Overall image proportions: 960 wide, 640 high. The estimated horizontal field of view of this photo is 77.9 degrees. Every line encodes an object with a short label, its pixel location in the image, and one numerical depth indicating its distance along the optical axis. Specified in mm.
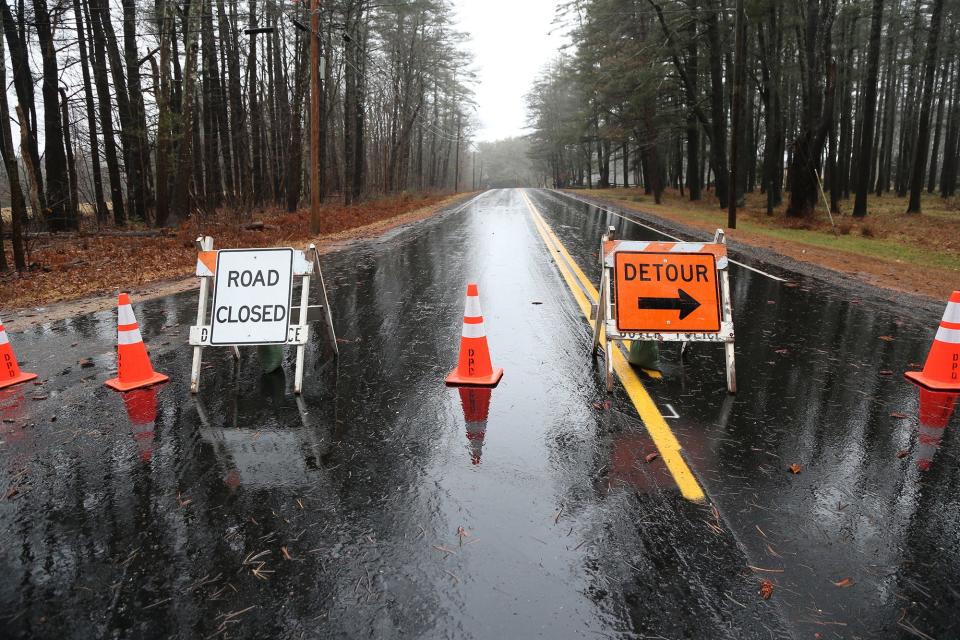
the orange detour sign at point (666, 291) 5492
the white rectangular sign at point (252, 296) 5379
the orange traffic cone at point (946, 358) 5230
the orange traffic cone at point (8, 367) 5414
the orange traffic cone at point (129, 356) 5254
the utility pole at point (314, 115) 18344
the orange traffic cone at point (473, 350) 5344
